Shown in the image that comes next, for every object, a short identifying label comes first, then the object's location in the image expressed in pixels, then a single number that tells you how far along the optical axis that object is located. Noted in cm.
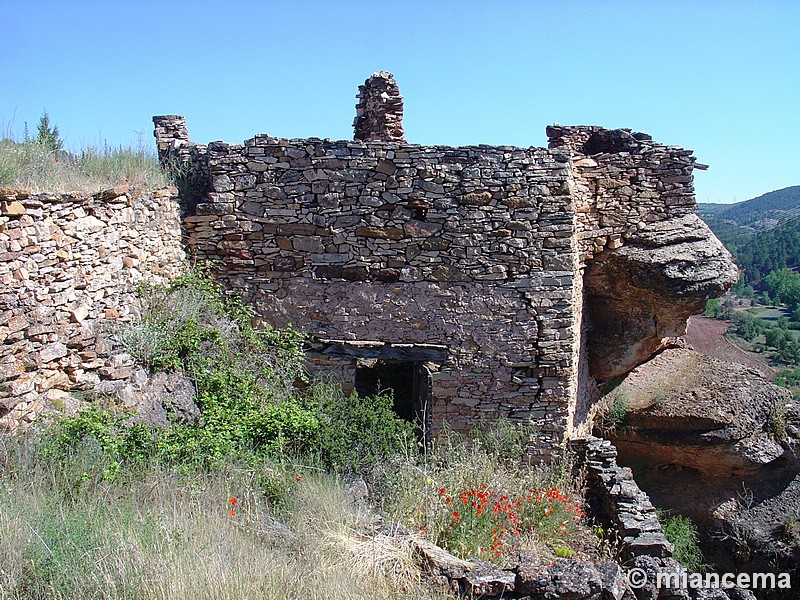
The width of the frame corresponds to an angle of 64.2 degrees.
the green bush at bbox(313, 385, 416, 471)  641
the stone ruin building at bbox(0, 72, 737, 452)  799
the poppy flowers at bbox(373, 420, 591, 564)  571
